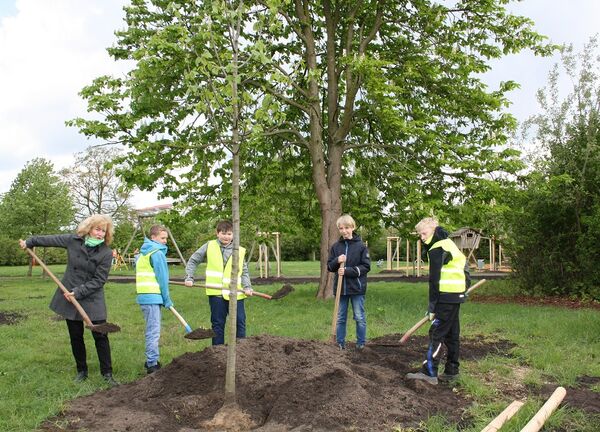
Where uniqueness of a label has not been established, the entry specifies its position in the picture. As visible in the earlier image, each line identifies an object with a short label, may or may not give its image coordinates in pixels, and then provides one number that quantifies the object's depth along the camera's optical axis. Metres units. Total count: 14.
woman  6.25
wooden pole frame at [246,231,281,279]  14.89
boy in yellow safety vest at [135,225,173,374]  6.49
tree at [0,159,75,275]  24.69
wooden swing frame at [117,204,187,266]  13.00
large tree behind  12.71
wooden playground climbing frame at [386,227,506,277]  29.61
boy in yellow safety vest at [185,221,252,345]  6.71
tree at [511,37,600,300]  15.35
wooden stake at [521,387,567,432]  4.14
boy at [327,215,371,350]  7.25
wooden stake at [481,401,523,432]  4.15
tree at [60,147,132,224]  36.78
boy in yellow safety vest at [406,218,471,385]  5.92
